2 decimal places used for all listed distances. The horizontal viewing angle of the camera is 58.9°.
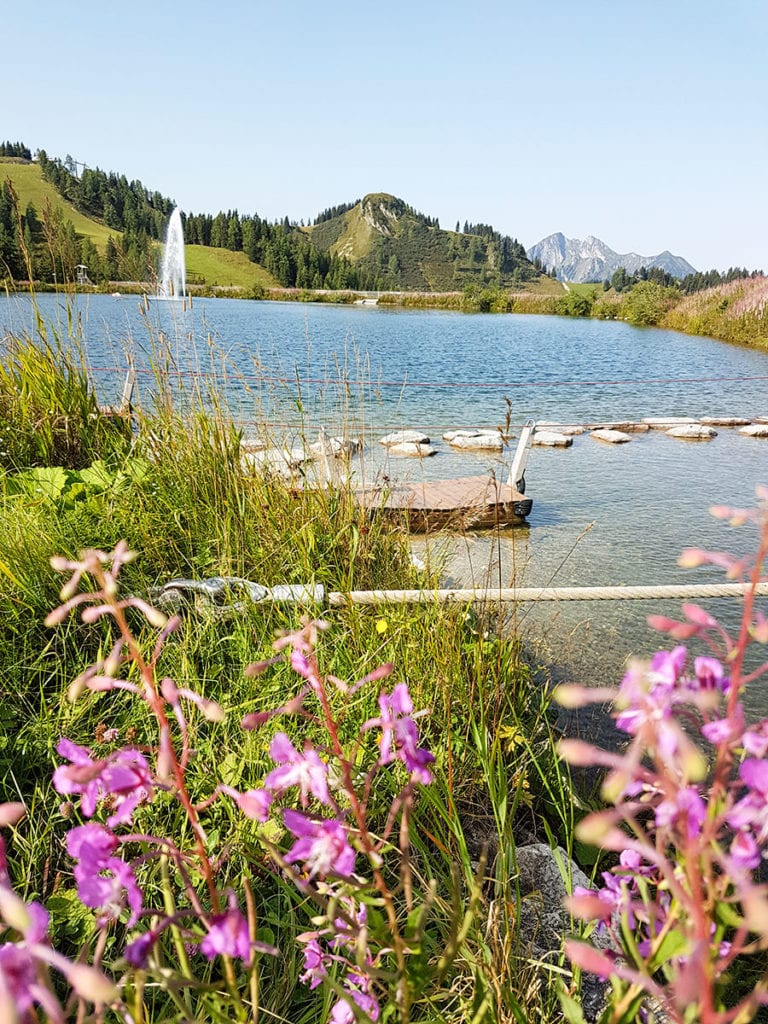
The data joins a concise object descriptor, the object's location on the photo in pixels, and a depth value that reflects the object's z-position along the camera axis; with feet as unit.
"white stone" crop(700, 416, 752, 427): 40.09
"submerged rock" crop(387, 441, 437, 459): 31.48
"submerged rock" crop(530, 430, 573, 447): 35.17
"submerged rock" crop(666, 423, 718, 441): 36.35
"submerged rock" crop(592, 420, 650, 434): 38.88
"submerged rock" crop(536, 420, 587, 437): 38.68
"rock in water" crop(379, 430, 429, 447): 33.35
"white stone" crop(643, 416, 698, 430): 31.58
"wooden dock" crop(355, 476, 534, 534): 18.76
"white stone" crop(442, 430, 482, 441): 36.78
